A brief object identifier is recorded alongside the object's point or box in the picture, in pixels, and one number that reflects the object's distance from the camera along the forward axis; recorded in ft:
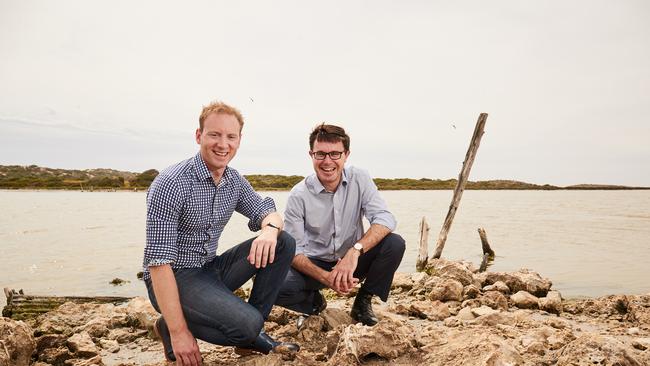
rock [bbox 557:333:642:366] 9.12
